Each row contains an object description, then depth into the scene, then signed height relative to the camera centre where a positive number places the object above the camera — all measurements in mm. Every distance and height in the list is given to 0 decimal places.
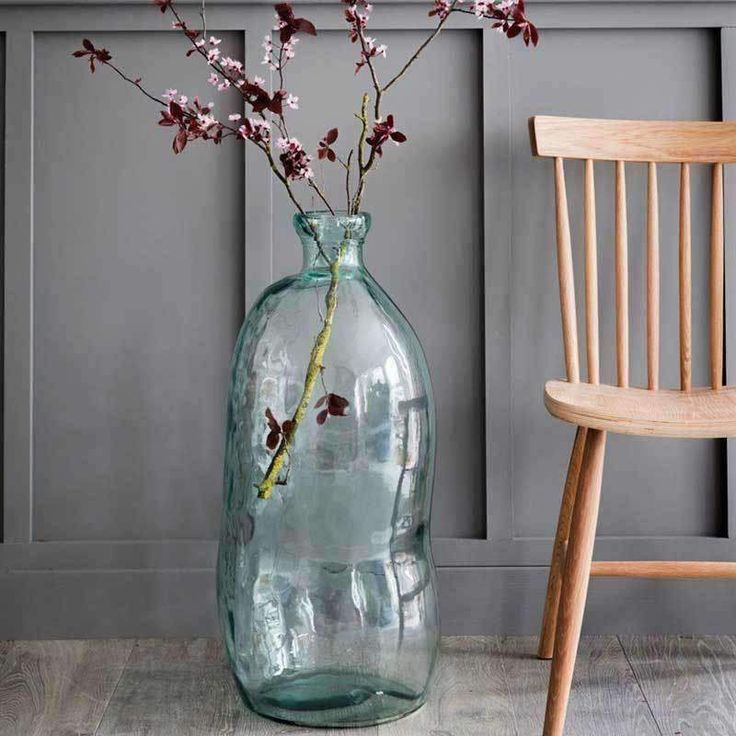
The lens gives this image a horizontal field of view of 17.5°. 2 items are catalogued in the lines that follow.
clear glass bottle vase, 3503 -192
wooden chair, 3619 +173
